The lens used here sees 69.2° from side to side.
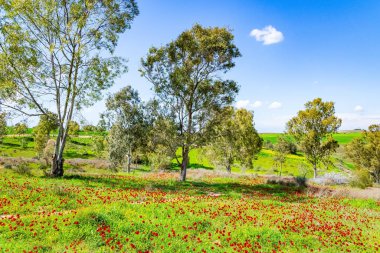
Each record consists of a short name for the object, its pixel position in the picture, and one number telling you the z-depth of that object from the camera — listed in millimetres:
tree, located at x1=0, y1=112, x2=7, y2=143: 24047
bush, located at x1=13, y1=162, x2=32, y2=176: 24409
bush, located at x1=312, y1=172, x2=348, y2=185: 44188
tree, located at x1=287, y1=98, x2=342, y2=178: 47562
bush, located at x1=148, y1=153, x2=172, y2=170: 56931
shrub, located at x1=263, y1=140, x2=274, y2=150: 124438
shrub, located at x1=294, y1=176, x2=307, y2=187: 34372
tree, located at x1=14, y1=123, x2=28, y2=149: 24281
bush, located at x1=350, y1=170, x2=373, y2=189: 37688
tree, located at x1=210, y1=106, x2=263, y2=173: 53844
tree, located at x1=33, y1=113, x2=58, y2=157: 68125
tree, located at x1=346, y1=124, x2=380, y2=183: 63562
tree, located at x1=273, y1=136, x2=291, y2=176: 69625
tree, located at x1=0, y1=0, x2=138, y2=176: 23375
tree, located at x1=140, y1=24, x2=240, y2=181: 28906
